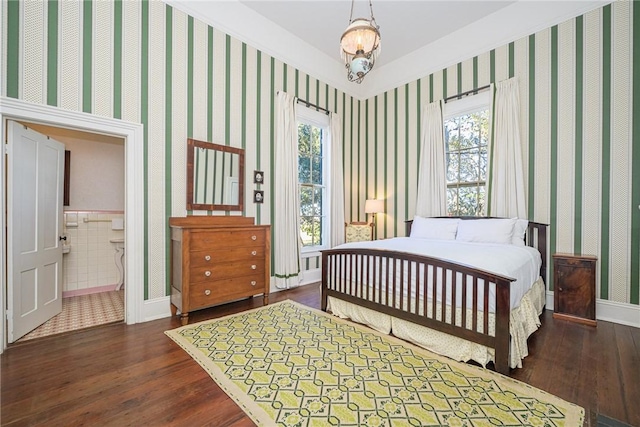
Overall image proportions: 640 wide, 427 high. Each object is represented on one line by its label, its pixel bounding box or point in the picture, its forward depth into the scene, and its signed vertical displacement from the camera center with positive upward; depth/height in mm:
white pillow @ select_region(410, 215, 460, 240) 3756 -193
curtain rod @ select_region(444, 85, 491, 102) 3931 +1769
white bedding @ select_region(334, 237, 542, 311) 2131 -352
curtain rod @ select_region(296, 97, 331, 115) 4453 +1793
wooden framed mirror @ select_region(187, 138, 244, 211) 3301 +459
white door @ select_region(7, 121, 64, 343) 2367 -150
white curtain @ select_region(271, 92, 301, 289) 4098 +234
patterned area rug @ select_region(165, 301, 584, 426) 1510 -1091
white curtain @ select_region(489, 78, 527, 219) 3553 +743
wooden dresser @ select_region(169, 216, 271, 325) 2838 -535
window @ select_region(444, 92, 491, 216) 4003 +929
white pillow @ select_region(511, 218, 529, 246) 3266 -192
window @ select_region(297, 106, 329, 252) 4652 +637
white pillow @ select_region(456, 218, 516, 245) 3297 -194
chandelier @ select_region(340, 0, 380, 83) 2209 +1360
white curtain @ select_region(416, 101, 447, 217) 4285 +734
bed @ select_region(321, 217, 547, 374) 2002 -639
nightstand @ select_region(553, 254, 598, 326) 2883 -771
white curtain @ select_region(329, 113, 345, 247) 4922 +513
